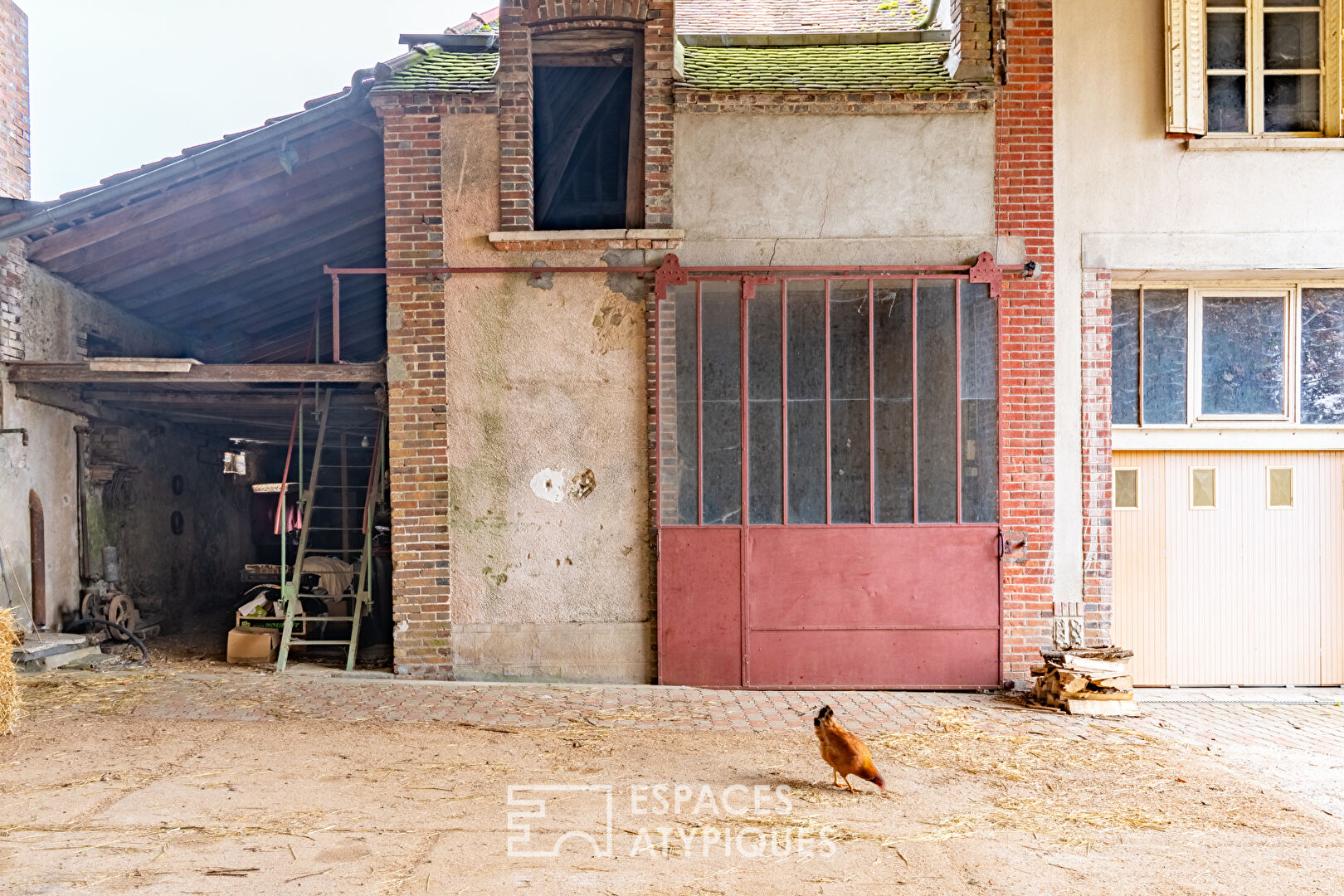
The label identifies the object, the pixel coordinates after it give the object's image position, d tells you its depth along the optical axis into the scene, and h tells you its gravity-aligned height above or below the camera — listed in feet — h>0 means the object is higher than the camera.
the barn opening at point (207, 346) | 24.85 +4.39
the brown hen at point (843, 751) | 15.90 -5.37
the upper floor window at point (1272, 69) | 24.81 +11.22
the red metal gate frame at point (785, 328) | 24.63 +3.77
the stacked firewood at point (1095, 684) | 22.43 -5.88
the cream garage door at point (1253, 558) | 25.85 -2.92
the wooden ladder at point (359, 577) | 25.61 -3.44
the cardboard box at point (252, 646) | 26.99 -5.76
